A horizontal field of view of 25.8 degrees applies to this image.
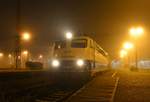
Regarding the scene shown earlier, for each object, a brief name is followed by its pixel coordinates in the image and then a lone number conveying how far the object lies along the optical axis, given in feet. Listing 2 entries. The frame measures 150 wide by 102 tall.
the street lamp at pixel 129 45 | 251.29
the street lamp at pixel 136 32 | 181.37
